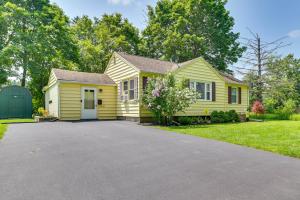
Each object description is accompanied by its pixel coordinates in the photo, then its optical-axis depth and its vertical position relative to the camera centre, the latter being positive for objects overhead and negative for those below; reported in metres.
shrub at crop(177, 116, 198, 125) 12.42 -0.90
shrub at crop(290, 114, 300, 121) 16.52 -0.96
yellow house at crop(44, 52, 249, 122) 13.27 +1.06
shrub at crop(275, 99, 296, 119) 17.98 -0.44
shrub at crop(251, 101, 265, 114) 19.27 -0.37
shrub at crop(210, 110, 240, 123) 14.23 -0.81
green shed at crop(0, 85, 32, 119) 16.94 +0.18
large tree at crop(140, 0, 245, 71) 26.80 +9.24
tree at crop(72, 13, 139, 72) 24.30 +8.70
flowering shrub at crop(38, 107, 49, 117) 14.13 -0.57
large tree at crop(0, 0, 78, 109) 19.22 +6.04
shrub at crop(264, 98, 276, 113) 21.65 +0.00
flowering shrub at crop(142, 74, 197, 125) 10.98 +0.40
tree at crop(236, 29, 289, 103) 25.03 +5.34
